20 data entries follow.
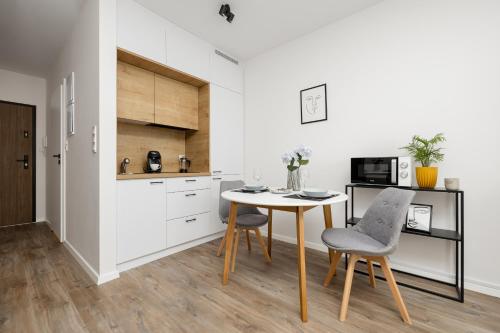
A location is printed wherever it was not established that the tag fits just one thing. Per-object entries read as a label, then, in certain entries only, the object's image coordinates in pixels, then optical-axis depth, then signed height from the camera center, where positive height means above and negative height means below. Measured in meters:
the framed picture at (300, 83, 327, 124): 2.65 +0.74
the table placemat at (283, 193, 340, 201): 1.58 -0.24
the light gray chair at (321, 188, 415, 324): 1.42 -0.52
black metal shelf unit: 1.62 -0.55
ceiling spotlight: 2.24 +1.55
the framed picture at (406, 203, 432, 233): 1.84 -0.45
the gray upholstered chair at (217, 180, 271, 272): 2.10 -0.54
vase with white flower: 1.92 +0.03
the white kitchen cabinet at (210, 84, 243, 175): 3.05 +0.50
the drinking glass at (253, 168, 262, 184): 2.11 -0.08
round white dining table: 1.44 -0.29
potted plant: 1.77 +0.07
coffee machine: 2.75 +0.04
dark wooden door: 3.66 +0.04
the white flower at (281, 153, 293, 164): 1.95 +0.07
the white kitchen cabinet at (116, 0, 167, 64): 2.13 +1.38
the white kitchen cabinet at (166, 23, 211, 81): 2.56 +1.39
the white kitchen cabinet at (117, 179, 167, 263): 2.08 -0.52
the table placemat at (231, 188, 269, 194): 1.96 -0.23
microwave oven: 1.90 -0.05
